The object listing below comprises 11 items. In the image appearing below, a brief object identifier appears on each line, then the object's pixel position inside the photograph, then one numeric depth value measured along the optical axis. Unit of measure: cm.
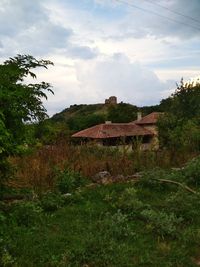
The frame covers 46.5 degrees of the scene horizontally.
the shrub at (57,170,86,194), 458
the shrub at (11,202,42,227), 331
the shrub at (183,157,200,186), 532
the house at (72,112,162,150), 2481
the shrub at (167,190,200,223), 372
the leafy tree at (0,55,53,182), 298
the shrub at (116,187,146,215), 383
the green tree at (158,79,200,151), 1437
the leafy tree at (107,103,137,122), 3513
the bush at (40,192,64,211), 385
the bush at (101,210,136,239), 318
